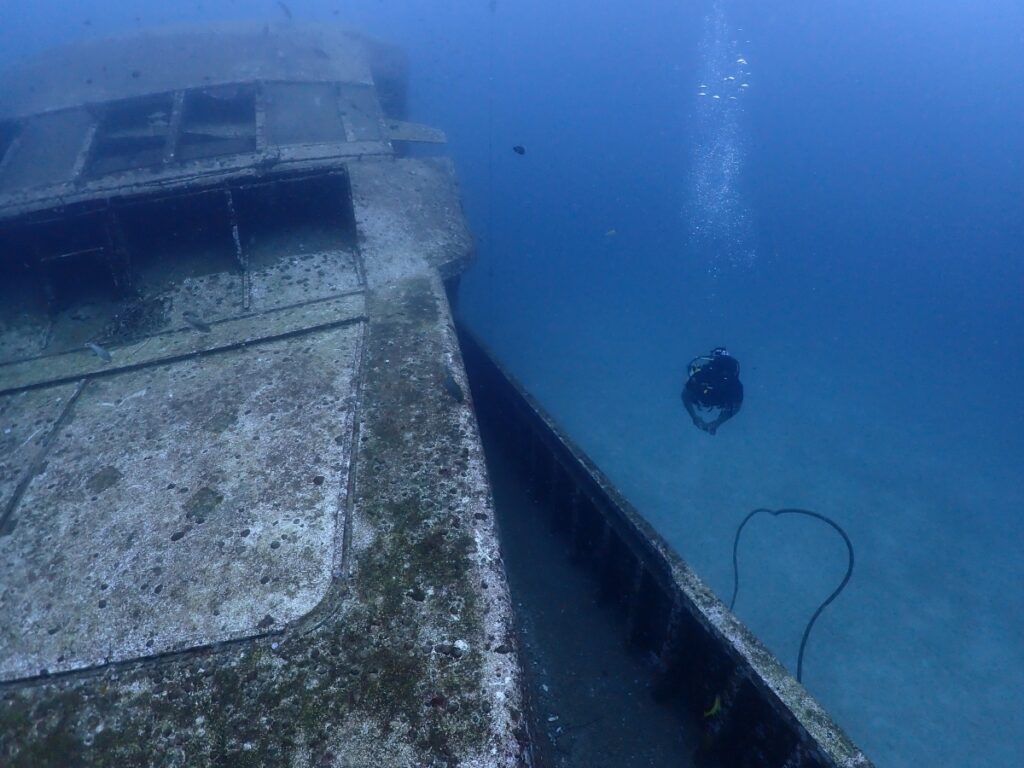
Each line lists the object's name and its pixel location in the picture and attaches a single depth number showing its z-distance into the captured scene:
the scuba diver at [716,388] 7.60
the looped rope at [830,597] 5.37
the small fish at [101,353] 4.09
